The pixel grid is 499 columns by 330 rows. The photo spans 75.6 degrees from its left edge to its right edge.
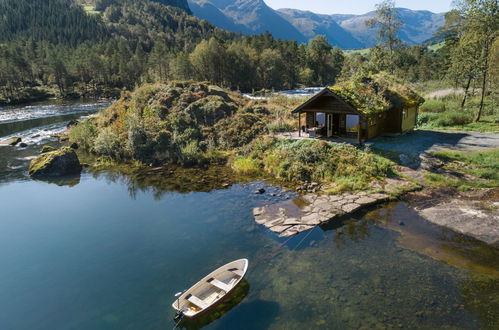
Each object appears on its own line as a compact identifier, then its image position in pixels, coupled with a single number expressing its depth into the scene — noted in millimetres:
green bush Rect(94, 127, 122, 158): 35938
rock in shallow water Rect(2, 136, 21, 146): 43041
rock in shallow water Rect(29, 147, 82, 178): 31578
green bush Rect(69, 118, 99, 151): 40000
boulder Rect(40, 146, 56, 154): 37406
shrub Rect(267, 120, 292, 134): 34694
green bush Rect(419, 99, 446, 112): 41406
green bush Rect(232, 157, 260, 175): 28909
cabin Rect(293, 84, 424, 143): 28734
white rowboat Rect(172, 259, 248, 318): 12734
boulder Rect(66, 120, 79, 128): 49562
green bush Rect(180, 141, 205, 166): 32188
